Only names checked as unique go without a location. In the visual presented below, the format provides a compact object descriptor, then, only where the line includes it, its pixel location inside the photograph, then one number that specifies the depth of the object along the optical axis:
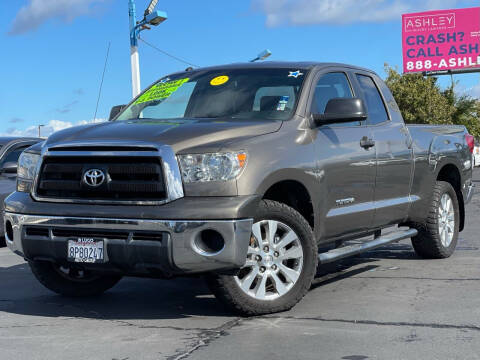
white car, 39.21
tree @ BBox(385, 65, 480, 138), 55.38
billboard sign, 57.31
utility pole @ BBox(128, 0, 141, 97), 19.86
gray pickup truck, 4.83
